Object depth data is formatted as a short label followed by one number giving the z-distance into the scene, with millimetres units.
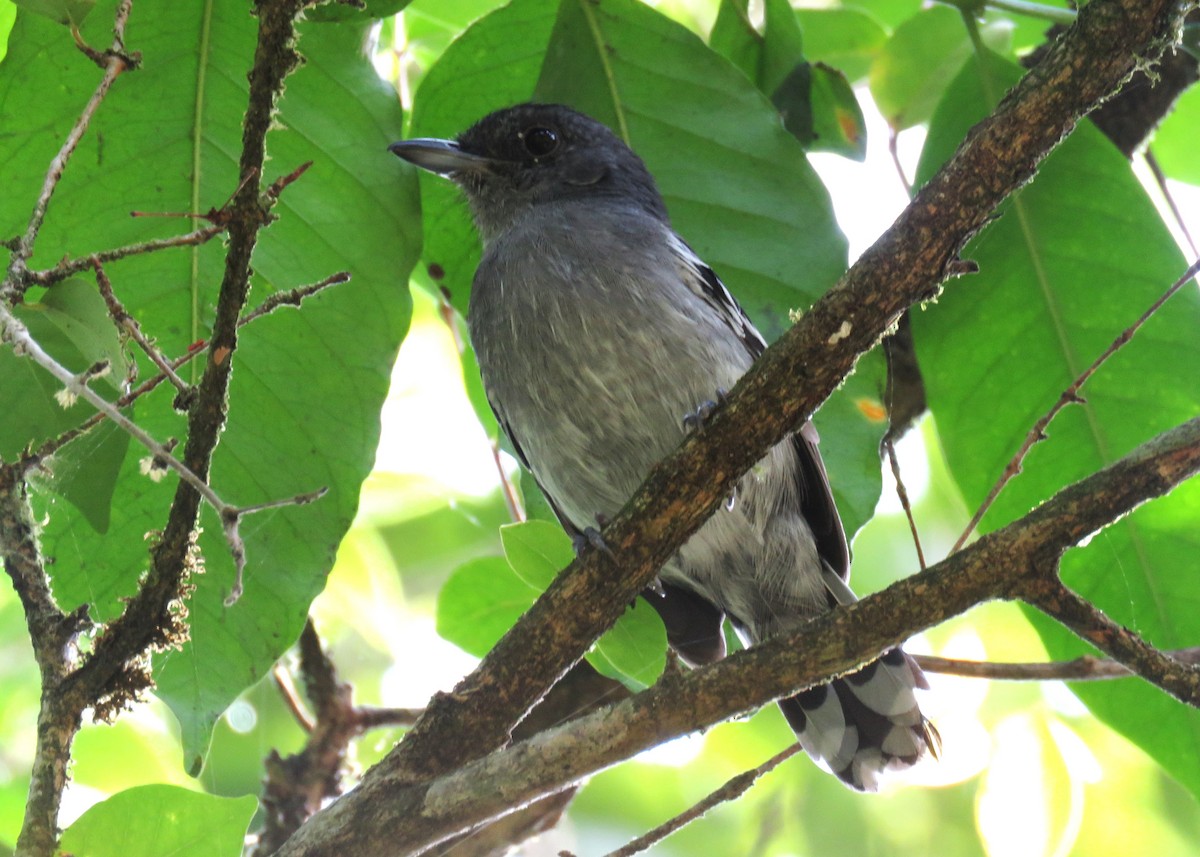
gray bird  6992
